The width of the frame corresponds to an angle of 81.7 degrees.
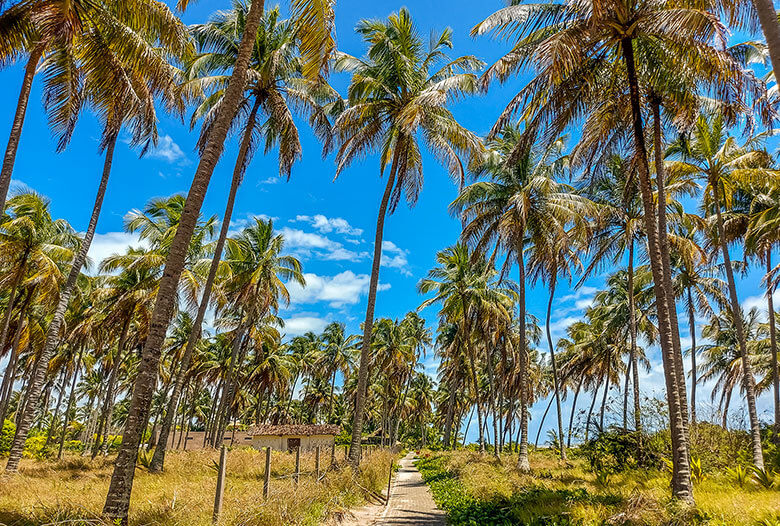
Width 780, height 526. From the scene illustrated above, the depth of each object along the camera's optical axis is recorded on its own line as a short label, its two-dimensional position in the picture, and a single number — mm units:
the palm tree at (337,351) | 46125
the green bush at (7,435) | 27962
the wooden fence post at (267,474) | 7773
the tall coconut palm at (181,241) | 5665
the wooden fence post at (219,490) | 6203
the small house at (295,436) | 36281
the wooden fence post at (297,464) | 9495
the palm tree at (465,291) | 26570
